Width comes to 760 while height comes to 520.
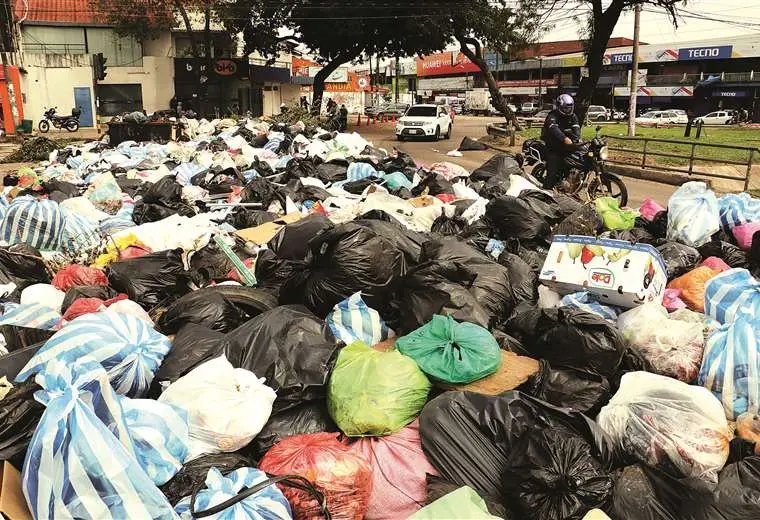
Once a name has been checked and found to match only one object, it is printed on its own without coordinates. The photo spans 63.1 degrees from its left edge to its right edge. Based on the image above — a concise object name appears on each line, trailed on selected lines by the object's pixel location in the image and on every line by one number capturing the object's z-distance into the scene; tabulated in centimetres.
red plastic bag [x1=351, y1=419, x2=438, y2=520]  238
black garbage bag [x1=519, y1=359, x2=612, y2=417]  268
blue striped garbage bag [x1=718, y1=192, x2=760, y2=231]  478
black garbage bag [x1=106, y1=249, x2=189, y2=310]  396
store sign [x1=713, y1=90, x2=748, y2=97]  4044
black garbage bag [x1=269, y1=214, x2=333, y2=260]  416
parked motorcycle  2644
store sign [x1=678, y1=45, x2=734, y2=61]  4238
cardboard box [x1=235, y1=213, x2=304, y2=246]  504
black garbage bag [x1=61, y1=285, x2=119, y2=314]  378
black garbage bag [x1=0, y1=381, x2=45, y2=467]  213
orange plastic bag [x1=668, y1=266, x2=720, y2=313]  369
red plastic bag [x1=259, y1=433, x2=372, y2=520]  220
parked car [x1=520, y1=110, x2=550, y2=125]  3148
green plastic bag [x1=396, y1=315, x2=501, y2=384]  274
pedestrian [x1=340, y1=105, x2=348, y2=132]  2133
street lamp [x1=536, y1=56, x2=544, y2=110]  4731
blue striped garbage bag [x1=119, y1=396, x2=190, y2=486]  216
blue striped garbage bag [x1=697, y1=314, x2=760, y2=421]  260
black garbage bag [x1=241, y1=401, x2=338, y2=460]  255
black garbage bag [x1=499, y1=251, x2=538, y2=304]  388
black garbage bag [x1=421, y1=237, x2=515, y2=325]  343
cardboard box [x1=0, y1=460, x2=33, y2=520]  194
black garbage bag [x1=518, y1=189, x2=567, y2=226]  494
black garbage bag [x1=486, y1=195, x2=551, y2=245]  479
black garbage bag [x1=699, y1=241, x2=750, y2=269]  431
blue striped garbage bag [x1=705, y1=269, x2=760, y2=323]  316
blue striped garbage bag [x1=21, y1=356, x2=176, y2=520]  185
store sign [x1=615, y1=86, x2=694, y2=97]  4272
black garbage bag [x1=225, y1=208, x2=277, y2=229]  588
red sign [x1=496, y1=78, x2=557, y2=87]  5466
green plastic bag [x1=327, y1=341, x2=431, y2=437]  253
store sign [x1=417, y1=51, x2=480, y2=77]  6612
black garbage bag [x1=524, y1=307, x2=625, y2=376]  278
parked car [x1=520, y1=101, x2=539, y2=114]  4479
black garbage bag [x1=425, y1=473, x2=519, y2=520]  222
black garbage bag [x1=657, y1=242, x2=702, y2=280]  418
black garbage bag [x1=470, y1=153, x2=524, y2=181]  773
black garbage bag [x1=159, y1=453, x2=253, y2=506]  215
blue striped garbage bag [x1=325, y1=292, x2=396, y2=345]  324
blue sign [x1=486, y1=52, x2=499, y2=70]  6100
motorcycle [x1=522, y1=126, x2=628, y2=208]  783
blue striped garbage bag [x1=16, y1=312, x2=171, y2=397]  262
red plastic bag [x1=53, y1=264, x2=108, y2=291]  418
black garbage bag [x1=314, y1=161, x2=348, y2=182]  804
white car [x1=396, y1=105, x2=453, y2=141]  2144
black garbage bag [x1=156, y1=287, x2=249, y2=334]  332
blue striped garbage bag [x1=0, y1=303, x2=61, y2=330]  338
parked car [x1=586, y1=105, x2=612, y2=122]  3756
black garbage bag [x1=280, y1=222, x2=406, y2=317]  334
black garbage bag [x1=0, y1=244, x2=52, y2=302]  446
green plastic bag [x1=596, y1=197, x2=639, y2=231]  519
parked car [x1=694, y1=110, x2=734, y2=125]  3597
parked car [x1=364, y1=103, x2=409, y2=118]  3384
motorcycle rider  771
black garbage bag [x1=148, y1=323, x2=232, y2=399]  278
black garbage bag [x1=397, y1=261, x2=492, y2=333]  322
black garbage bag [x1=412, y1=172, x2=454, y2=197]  675
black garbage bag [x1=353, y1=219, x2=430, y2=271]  362
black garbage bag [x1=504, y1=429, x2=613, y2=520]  213
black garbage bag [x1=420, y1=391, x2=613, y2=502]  234
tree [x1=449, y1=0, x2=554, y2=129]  2591
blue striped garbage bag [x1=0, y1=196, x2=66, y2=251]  523
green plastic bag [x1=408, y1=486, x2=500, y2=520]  194
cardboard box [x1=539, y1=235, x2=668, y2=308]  336
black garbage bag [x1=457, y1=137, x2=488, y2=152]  1383
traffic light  2522
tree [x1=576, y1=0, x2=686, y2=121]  1627
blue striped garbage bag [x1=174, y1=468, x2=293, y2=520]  199
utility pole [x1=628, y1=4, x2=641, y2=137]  2164
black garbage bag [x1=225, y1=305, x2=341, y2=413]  268
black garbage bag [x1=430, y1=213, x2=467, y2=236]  505
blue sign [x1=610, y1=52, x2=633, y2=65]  4856
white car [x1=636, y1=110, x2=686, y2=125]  3466
